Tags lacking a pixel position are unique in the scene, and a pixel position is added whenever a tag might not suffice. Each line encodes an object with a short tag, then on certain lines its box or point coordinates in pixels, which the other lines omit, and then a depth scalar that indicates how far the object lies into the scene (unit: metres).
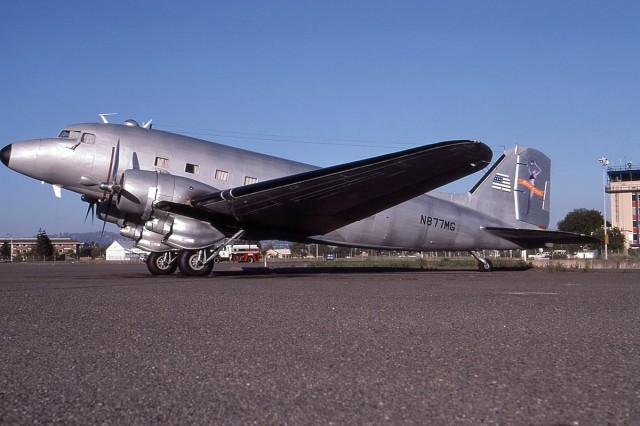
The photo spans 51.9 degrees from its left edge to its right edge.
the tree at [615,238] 70.56
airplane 15.30
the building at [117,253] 81.31
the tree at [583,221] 91.04
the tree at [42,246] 77.75
